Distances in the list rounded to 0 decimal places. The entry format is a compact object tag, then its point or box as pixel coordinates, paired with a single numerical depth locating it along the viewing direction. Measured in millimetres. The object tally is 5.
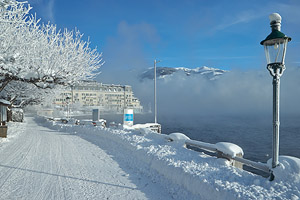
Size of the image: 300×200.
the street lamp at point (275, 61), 5910
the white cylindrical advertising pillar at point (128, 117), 23875
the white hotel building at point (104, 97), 155375
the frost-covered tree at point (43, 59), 13459
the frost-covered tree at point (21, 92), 27978
